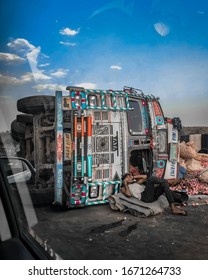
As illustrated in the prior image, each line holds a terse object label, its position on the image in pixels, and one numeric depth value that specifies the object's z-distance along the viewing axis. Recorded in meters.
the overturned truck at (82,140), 3.12
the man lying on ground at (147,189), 3.20
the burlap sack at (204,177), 4.20
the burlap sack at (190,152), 5.32
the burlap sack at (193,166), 5.27
